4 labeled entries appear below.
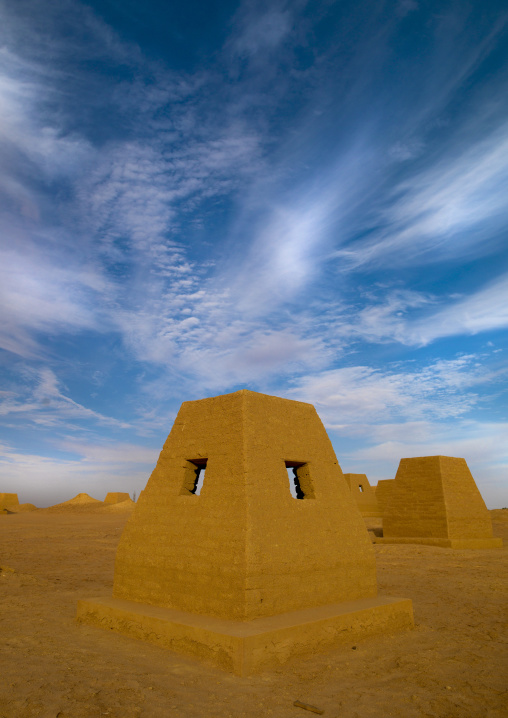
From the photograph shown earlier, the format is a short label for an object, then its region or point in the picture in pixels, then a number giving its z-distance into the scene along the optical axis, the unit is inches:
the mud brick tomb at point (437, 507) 555.8
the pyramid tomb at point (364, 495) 1014.4
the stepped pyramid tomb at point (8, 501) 1528.4
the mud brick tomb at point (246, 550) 197.2
